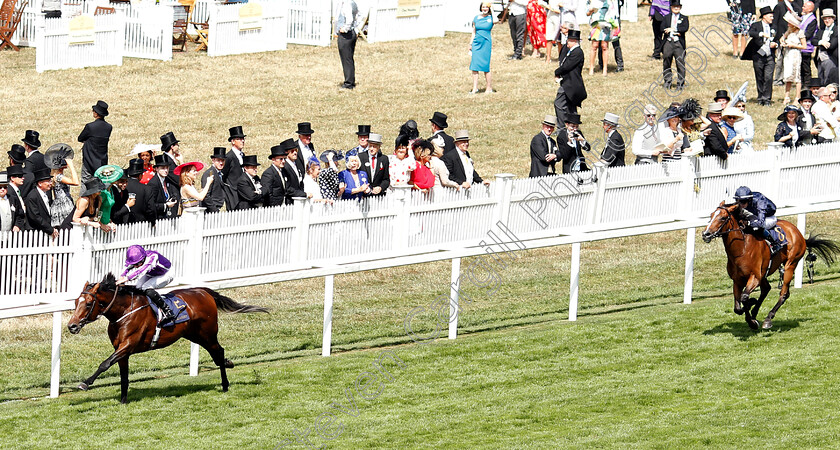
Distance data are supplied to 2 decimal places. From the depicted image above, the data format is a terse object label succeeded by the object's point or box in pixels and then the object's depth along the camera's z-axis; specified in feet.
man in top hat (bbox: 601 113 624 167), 57.62
